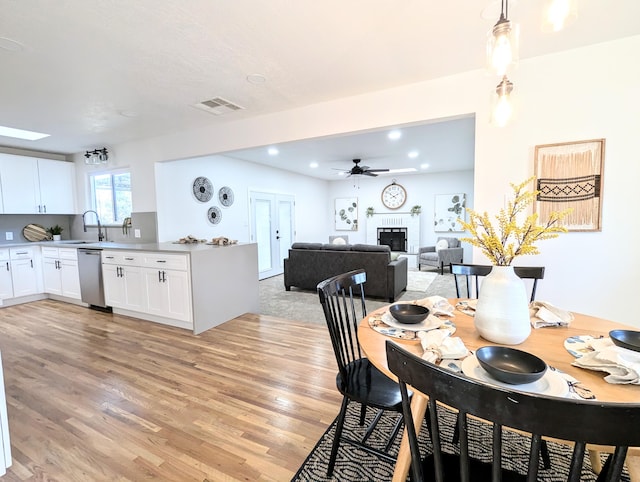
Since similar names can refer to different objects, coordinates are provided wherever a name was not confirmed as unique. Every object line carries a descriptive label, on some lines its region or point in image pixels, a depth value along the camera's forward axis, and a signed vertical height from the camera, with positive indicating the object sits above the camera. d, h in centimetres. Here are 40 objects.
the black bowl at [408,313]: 139 -47
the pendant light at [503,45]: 119 +70
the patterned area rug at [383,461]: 146 -126
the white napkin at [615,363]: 88 -47
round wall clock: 853 +64
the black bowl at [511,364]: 85 -47
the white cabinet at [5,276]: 422 -73
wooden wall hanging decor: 219 +25
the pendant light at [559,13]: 102 +70
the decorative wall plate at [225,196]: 564 +47
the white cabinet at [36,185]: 446 +62
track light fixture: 463 +104
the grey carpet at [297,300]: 405 -131
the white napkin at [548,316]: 137 -48
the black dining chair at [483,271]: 189 -36
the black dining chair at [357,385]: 134 -82
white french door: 654 -19
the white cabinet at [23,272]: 435 -72
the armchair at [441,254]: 684 -88
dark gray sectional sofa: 466 -79
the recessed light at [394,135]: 435 +125
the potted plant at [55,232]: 511 -15
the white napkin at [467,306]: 159 -51
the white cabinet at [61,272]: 432 -73
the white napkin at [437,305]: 157 -49
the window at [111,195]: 499 +46
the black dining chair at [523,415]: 53 -39
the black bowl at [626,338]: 105 -46
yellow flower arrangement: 114 -8
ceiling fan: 618 +100
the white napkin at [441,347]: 103 -48
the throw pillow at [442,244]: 719 -67
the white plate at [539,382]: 85 -50
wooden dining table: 87 -51
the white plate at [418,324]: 136 -51
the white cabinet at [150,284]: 333 -75
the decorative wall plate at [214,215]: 537 +10
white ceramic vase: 115 -37
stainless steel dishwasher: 400 -75
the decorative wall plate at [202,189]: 507 +55
